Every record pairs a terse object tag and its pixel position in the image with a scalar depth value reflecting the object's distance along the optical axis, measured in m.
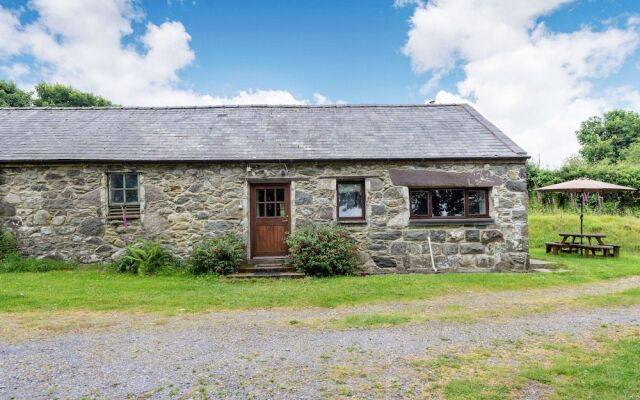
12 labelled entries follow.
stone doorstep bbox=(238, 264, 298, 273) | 9.70
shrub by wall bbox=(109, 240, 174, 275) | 9.50
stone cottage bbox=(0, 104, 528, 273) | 10.05
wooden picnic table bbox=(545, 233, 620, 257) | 12.08
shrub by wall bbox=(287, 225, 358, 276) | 9.33
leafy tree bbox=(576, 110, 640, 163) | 33.62
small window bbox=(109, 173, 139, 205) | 10.19
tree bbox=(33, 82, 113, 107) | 27.66
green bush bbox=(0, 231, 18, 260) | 9.80
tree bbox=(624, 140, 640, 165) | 28.09
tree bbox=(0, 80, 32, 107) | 25.03
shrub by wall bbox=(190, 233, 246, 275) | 9.46
